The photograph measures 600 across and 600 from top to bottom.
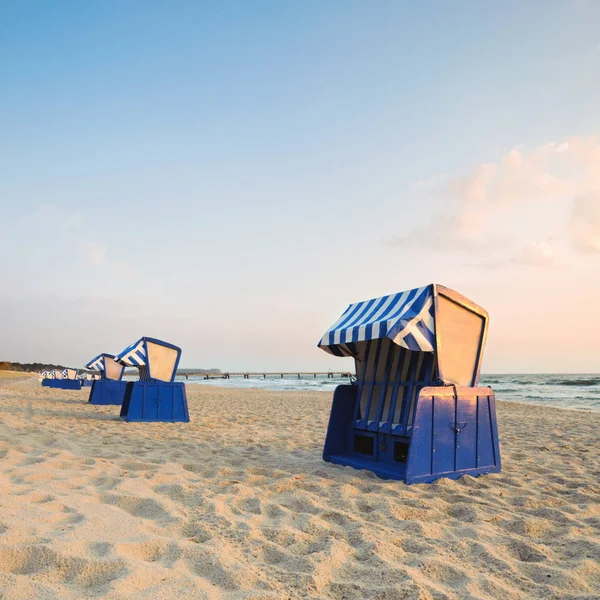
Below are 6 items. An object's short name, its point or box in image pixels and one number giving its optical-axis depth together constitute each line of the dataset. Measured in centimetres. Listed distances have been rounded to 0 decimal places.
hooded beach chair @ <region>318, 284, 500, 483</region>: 505
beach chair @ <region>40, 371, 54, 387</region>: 2898
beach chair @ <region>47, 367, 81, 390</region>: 2716
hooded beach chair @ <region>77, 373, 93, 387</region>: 3012
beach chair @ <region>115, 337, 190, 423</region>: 1056
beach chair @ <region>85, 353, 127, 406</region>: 1574
